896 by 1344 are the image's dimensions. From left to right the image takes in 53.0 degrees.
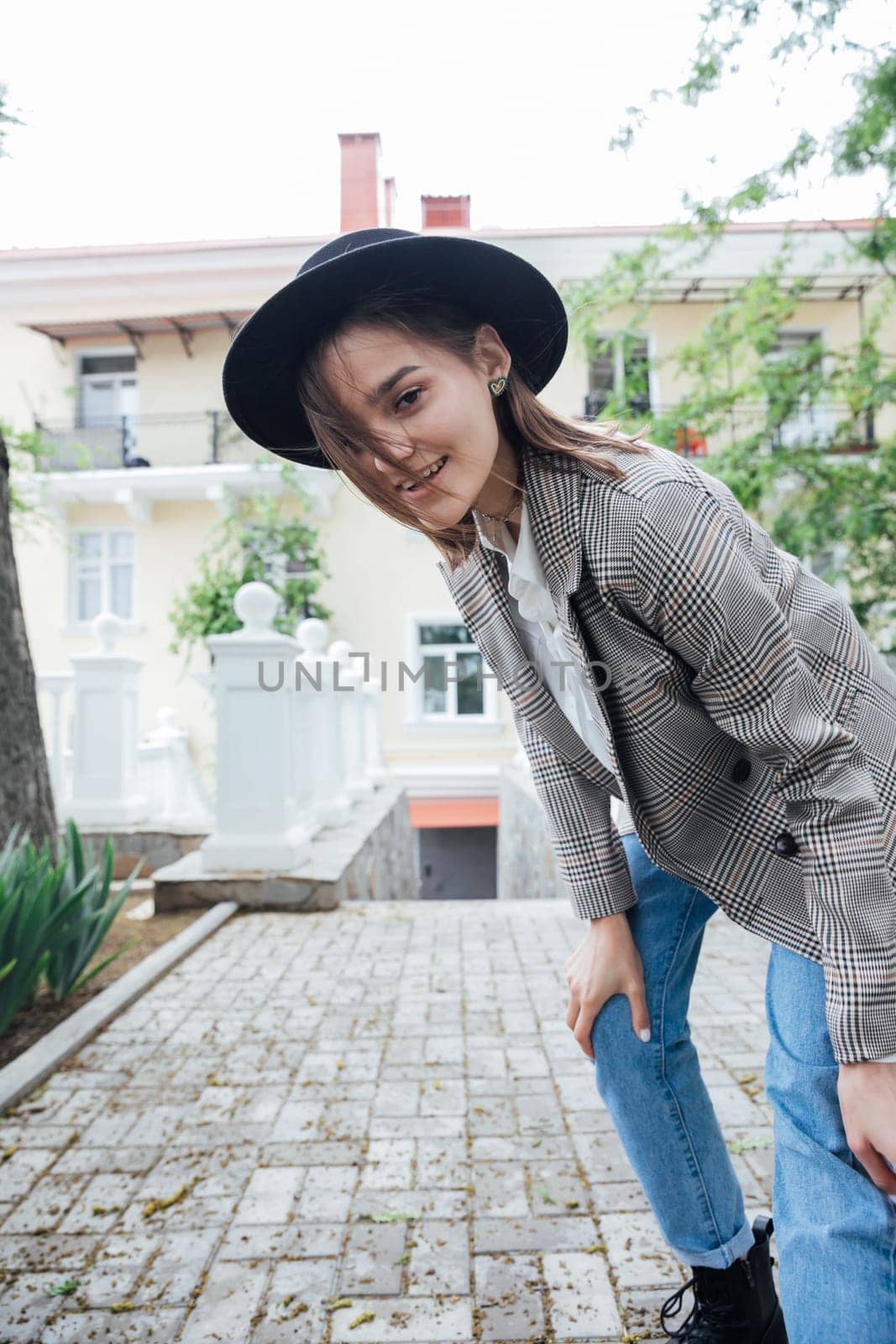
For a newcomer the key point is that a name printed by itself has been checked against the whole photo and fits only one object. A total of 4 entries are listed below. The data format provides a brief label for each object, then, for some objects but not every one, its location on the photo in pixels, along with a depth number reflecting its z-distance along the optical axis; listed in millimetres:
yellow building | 13039
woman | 1006
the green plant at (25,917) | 2752
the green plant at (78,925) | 3193
